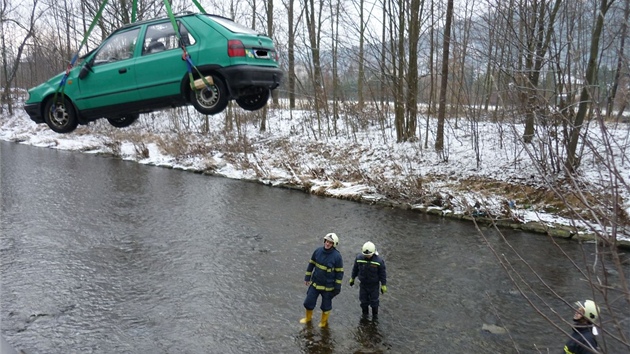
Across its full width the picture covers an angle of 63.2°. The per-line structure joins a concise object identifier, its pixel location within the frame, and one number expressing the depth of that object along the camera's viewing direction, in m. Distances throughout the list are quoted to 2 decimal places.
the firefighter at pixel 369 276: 8.23
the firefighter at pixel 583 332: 5.33
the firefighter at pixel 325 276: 8.00
